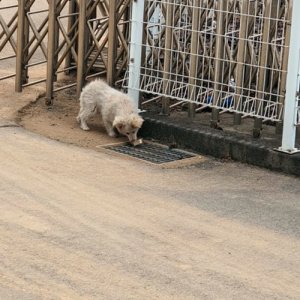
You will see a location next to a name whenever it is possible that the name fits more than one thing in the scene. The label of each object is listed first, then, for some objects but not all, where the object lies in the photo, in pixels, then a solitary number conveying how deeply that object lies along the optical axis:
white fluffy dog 13.25
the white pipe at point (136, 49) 13.58
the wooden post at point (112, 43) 14.15
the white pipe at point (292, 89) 11.40
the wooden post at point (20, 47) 15.22
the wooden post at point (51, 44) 14.76
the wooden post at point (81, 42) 14.53
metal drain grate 12.50
